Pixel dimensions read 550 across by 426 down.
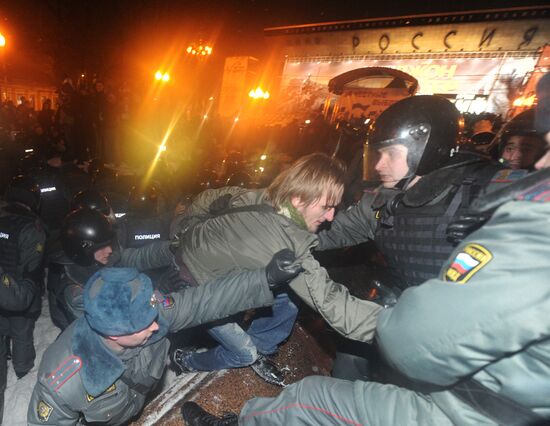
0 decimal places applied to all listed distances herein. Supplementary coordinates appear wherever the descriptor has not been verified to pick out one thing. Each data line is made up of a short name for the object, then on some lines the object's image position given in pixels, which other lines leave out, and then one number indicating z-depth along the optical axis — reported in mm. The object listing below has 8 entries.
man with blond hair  2180
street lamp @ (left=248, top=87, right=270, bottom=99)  16172
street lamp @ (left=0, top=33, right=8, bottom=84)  11560
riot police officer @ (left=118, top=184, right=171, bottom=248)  3748
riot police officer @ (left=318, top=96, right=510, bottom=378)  1954
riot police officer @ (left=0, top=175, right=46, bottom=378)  2771
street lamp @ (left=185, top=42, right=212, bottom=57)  18758
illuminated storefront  10070
